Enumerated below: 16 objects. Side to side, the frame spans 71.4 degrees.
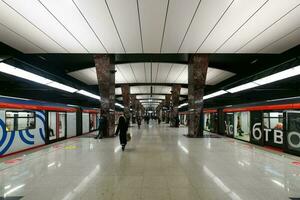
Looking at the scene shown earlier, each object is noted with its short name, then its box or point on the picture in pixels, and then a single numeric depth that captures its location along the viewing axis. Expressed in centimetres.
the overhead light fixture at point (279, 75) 618
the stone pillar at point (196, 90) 1095
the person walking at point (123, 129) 830
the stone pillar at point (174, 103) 2070
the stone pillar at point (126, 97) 1995
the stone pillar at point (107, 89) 1127
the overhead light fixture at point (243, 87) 853
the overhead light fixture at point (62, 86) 839
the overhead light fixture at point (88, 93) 1140
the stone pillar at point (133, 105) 3133
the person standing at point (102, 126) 1162
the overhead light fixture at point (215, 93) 1173
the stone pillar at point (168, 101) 2979
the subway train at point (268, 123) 758
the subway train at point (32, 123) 727
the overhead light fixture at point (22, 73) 600
